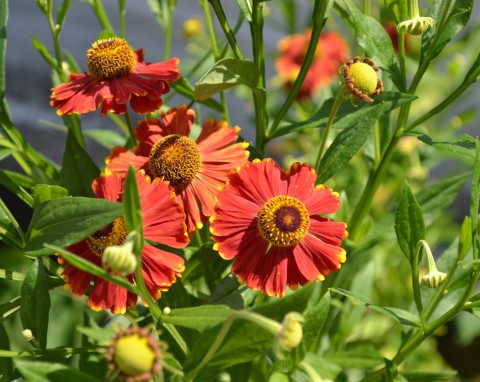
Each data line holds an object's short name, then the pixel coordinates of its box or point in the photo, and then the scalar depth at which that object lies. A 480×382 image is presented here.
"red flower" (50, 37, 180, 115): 0.69
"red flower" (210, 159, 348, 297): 0.67
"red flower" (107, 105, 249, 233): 0.68
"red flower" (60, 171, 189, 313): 0.65
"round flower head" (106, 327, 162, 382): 0.59
